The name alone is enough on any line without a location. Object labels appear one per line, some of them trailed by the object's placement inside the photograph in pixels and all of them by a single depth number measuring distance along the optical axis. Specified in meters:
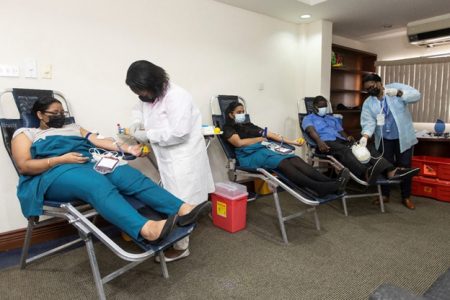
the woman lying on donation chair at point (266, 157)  2.27
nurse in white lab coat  1.83
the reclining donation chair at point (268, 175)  2.22
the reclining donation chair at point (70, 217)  1.42
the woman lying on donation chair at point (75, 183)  1.49
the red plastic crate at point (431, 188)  3.17
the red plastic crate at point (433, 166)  3.18
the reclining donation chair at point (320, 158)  2.70
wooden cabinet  4.81
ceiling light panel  3.23
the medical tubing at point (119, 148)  2.07
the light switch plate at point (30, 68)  2.17
